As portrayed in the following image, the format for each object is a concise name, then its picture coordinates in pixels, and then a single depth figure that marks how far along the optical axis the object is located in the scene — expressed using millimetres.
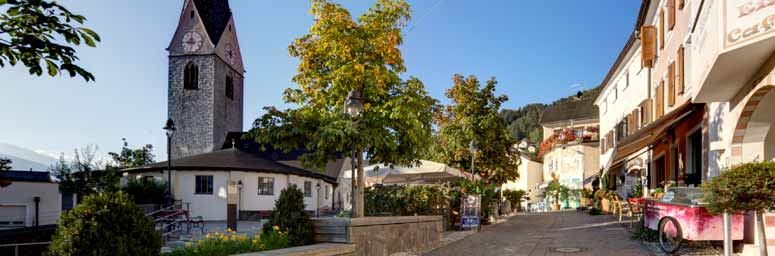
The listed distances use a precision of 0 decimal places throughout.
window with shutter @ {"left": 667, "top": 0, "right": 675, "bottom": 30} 16266
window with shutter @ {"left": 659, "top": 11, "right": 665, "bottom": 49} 18312
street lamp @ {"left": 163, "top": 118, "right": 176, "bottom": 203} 21547
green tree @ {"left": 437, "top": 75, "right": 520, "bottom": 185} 25841
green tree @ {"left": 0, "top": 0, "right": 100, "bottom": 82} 5426
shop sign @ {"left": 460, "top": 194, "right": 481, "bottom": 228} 16172
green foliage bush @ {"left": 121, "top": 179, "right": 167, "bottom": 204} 27766
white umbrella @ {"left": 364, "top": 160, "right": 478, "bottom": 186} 17656
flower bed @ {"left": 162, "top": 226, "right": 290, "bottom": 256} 7035
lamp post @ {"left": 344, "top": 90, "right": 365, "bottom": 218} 10008
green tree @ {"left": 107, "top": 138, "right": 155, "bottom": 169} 49281
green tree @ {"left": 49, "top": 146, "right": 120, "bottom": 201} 31547
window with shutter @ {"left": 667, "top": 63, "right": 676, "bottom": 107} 15915
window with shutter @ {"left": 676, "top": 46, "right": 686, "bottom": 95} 14453
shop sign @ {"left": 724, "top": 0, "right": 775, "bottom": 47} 7254
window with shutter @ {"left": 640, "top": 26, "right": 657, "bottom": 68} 19734
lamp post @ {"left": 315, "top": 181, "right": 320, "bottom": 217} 39247
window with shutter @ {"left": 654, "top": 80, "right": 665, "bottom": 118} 17703
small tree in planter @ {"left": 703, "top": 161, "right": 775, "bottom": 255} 6340
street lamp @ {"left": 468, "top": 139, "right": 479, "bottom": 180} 19141
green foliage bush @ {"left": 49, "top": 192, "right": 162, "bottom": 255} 5430
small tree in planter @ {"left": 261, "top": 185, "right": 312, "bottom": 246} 8312
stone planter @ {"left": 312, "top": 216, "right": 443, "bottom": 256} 8516
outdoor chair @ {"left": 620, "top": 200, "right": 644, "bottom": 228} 13839
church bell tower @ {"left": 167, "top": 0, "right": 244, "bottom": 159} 51562
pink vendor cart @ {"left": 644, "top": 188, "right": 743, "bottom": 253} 8828
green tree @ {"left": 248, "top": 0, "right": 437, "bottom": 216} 11234
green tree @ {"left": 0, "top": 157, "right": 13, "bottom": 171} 17453
